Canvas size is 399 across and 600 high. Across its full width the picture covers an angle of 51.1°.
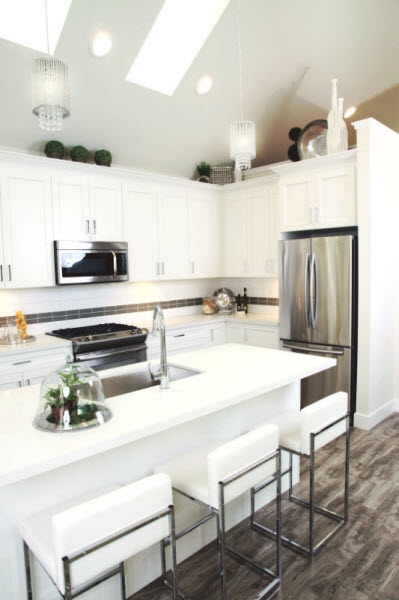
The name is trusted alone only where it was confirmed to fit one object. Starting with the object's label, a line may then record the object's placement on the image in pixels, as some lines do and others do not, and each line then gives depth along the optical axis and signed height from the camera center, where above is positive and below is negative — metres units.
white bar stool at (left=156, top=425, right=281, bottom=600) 1.62 -0.86
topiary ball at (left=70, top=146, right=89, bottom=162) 3.98 +1.18
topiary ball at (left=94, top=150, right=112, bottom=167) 4.16 +1.18
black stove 3.64 -0.62
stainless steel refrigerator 3.69 -0.32
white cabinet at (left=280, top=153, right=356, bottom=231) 3.73 +0.72
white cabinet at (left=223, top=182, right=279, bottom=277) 4.78 +0.48
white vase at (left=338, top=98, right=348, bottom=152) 3.79 +1.22
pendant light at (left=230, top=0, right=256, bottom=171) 2.72 +0.85
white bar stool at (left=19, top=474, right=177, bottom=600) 1.22 -0.81
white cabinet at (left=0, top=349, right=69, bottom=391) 3.29 -0.73
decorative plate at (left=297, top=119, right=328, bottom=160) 4.08 +1.29
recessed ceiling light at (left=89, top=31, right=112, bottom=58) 3.39 +1.90
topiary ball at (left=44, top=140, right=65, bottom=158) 3.85 +1.18
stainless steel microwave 3.87 +0.14
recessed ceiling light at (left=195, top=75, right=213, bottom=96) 4.14 +1.89
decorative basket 5.29 +1.24
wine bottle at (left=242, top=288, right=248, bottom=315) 5.30 -0.39
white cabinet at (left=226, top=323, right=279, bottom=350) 4.49 -0.71
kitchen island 1.52 -0.63
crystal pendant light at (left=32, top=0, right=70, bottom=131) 2.07 +0.94
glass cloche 1.62 -0.50
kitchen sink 2.40 -0.63
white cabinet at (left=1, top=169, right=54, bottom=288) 3.58 +0.43
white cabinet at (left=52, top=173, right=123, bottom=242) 3.88 +0.66
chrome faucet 2.09 -0.40
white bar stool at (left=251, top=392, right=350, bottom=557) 2.05 -0.86
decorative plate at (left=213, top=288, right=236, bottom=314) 5.30 -0.35
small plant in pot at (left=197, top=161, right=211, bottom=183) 5.21 +1.28
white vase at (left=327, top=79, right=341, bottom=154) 3.77 +1.29
